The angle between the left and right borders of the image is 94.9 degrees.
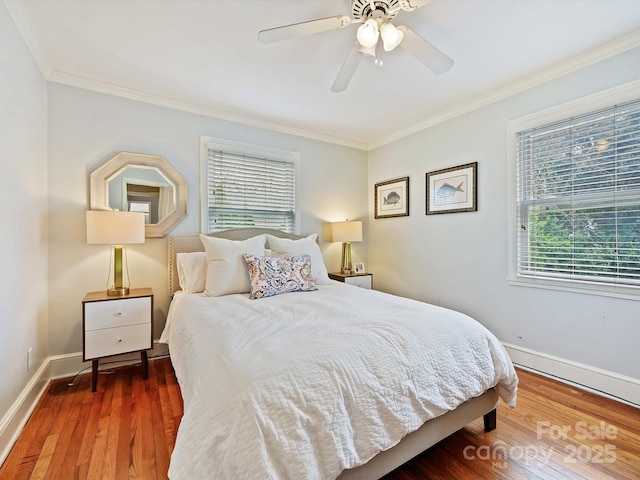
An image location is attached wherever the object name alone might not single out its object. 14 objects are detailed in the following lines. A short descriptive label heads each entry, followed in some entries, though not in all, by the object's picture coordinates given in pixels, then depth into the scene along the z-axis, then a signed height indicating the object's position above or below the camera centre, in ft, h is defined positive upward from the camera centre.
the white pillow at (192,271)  8.34 -0.89
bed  3.12 -1.92
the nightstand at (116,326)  7.26 -2.19
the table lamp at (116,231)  7.39 +0.25
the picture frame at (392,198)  12.09 +1.81
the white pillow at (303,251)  9.51 -0.36
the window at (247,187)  10.23 +2.00
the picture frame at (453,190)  9.66 +1.76
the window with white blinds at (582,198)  6.71 +1.05
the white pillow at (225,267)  7.96 -0.74
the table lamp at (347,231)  11.98 +0.36
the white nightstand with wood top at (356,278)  11.76 -1.56
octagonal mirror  8.46 +1.57
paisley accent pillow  7.79 -0.98
